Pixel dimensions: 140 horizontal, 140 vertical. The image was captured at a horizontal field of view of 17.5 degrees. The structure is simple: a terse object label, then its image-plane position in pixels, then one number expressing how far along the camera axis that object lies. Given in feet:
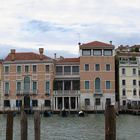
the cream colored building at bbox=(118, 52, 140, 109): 170.91
